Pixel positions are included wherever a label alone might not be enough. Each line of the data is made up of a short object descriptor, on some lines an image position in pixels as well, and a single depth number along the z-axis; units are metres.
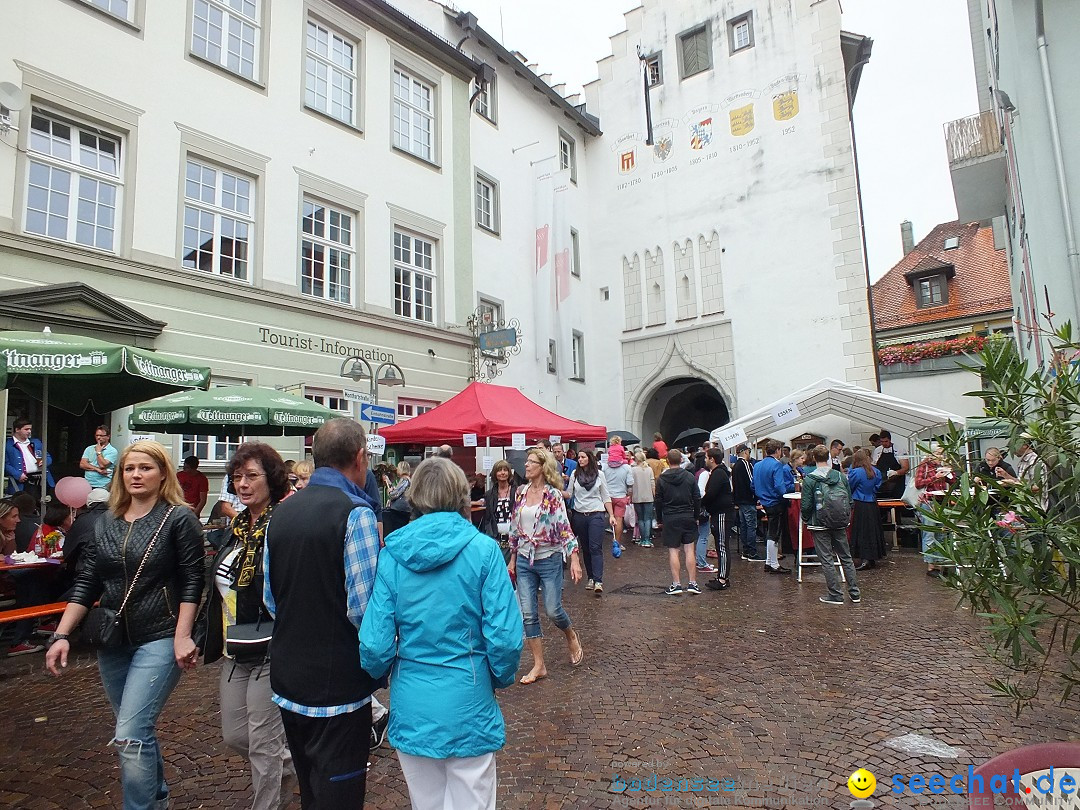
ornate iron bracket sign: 17.41
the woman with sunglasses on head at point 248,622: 3.08
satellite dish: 9.93
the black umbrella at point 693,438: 17.71
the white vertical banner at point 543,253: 20.88
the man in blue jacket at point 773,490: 10.70
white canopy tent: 12.75
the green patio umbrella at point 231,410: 8.95
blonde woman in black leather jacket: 3.03
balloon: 7.66
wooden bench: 6.27
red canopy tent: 12.59
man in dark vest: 2.61
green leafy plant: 2.71
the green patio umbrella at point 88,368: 6.88
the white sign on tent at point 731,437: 12.26
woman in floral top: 5.86
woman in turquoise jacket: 2.44
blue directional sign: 11.16
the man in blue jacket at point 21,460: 9.09
